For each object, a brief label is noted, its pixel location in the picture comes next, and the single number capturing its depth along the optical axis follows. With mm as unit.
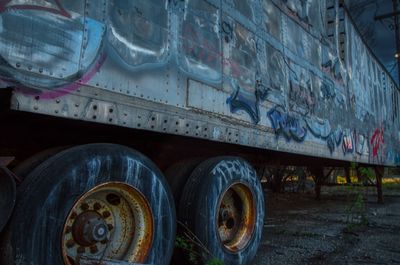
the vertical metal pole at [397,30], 23750
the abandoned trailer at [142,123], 2223
